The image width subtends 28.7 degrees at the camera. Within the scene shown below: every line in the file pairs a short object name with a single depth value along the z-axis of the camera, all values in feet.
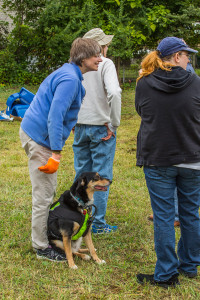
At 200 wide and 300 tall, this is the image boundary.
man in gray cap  12.29
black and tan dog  11.25
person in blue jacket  10.11
